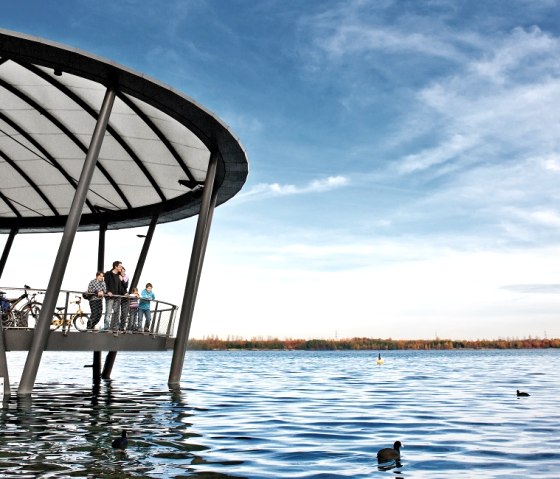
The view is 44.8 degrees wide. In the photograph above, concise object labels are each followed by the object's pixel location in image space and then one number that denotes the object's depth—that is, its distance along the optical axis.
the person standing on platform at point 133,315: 19.78
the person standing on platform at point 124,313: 19.41
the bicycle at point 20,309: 17.40
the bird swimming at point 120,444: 9.68
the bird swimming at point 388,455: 9.39
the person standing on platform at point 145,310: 20.23
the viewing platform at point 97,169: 16.44
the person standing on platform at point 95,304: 18.48
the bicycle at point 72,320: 17.59
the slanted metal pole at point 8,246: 29.58
